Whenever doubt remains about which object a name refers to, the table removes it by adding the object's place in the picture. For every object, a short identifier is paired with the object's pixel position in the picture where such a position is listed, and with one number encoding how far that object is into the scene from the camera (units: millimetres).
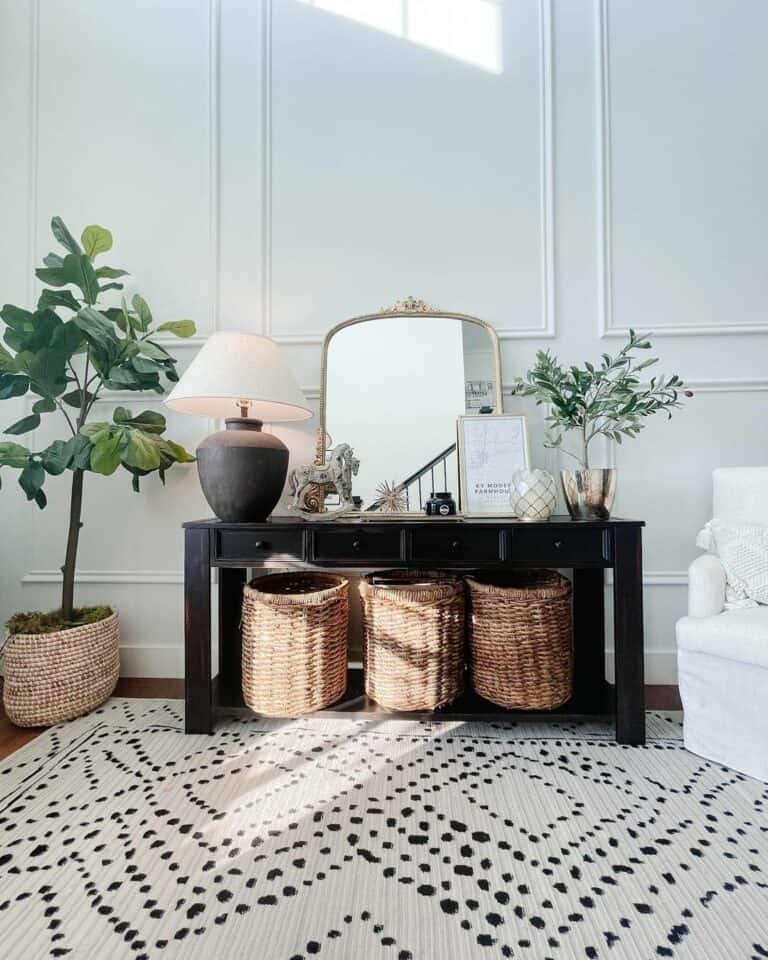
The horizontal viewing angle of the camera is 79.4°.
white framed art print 1915
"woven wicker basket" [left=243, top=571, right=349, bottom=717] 1601
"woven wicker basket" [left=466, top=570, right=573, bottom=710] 1590
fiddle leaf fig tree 1700
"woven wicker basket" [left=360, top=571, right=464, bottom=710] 1607
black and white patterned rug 882
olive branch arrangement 1700
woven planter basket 1665
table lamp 1605
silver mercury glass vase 1613
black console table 1518
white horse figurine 1796
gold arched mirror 2010
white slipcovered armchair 1356
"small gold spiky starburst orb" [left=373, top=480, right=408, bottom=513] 1921
